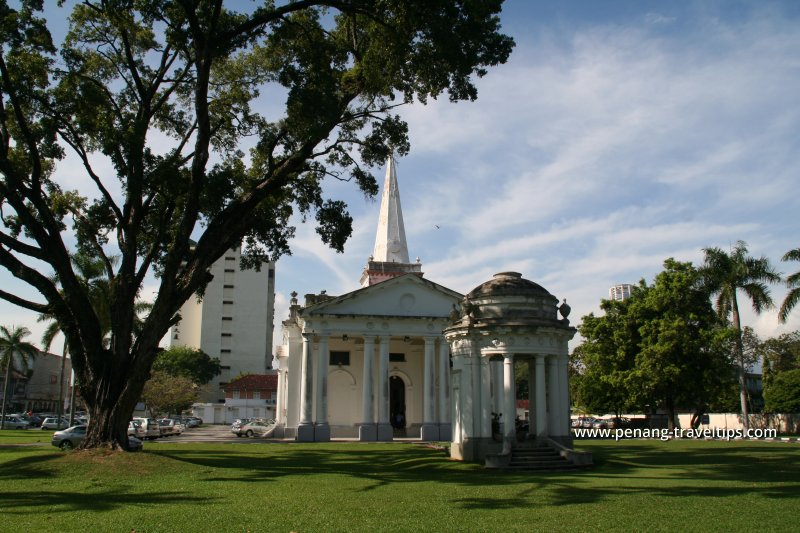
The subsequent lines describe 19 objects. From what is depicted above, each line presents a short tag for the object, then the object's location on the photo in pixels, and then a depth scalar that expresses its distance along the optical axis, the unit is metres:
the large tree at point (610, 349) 38.69
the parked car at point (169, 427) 41.47
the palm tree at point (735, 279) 38.00
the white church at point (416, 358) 20.23
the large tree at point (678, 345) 36.28
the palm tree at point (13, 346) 54.30
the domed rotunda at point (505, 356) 19.98
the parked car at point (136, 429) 33.93
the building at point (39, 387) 91.12
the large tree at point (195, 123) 19.38
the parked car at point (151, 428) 37.89
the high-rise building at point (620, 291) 131.00
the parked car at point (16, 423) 56.11
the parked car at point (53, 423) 51.06
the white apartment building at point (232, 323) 88.81
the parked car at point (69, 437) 28.05
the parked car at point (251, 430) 43.06
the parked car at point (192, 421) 64.19
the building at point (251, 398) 69.50
